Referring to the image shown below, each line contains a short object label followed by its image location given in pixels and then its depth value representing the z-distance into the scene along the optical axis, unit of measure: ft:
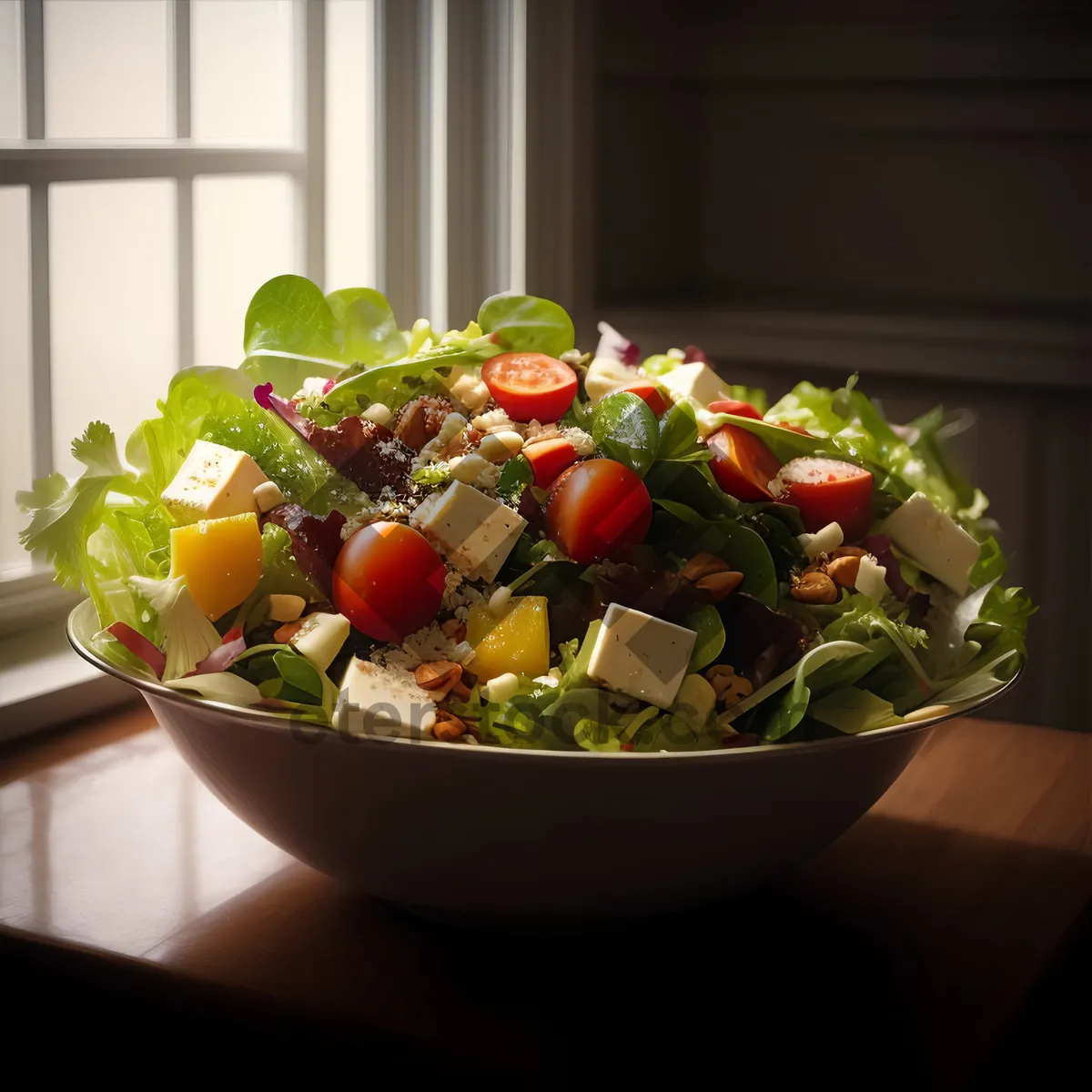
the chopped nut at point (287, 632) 2.30
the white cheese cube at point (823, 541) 2.60
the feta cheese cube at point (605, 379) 2.82
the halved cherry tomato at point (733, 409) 2.89
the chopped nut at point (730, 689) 2.26
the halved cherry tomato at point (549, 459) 2.53
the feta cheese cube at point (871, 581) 2.52
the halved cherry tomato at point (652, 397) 2.74
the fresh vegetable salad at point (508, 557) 2.20
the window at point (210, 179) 3.97
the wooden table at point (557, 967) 2.20
